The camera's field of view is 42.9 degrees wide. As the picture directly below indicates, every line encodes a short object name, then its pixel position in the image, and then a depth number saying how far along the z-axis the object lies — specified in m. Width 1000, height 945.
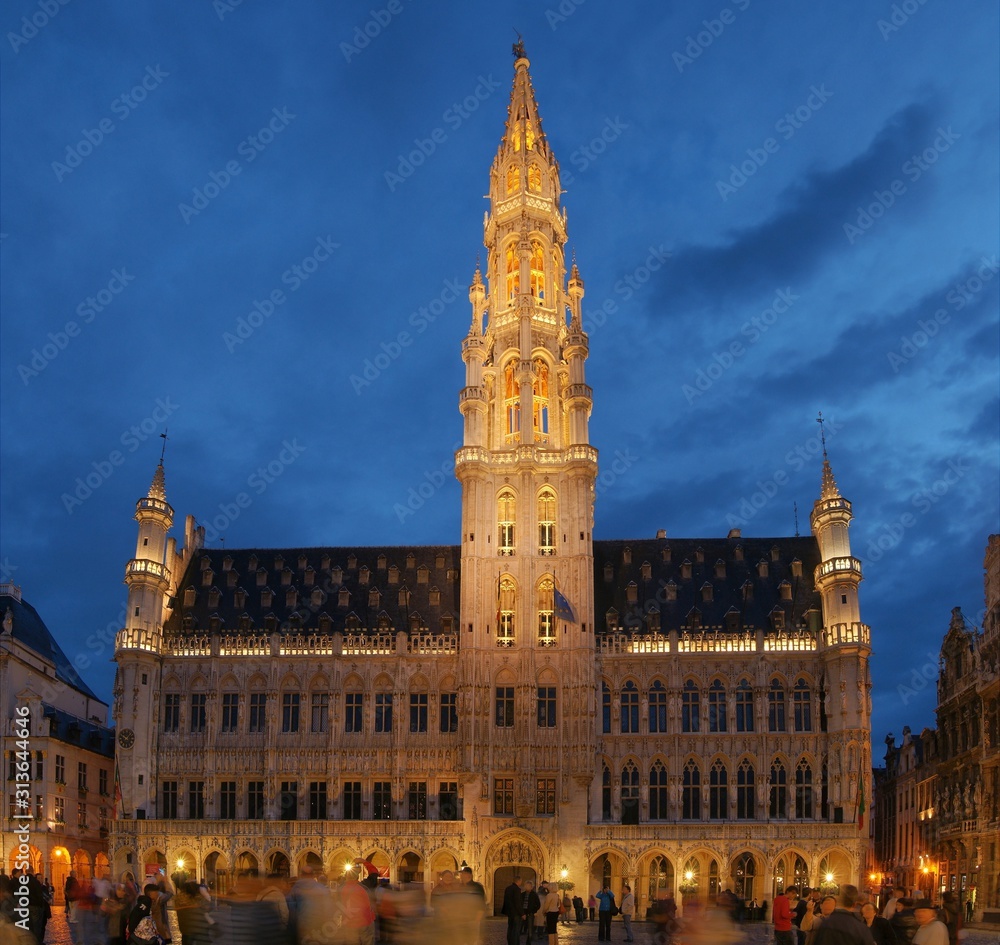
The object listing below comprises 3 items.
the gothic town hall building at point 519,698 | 68.50
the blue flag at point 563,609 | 70.31
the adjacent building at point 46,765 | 73.00
